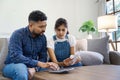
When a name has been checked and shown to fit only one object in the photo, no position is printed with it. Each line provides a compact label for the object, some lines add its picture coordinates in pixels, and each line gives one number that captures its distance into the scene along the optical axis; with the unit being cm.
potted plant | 255
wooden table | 88
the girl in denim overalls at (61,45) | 130
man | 105
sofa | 167
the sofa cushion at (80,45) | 180
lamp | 219
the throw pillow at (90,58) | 157
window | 284
